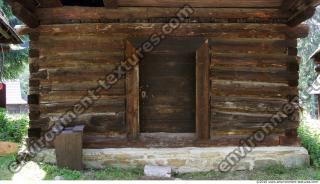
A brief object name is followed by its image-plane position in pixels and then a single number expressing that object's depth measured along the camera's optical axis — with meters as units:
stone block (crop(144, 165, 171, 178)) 6.87
